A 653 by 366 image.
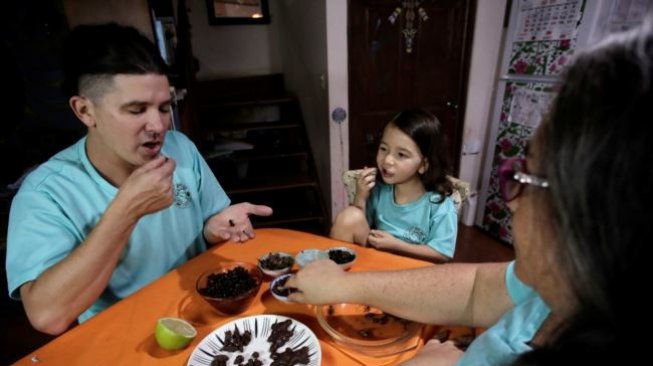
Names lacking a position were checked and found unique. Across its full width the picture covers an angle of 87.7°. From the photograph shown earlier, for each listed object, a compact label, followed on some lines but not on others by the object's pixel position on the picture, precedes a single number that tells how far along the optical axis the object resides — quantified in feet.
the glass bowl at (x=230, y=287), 3.15
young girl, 5.32
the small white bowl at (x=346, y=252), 3.72
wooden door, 9.57
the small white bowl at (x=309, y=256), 3.92
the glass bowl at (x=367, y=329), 2.73
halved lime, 2.75
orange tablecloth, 2.77
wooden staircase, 11.30
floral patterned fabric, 9.30
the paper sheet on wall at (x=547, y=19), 7.97
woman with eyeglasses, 1.14
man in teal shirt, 3.01
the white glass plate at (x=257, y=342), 2.69
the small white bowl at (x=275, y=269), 3.67
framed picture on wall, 14.56
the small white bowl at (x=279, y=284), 3.23
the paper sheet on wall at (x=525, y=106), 8.84
